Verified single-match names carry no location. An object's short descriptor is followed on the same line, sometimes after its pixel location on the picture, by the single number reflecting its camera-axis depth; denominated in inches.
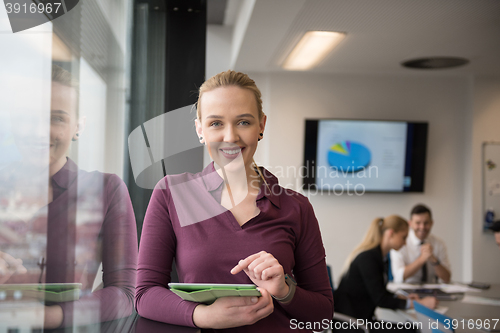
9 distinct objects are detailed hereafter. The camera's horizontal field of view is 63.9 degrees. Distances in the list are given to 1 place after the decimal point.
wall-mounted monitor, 149.5
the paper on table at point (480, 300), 97.6
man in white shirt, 120.8
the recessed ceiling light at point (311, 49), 117.9
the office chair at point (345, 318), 90.7
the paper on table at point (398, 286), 110.7
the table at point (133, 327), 28.5
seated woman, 96.4
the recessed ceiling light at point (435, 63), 138.9
